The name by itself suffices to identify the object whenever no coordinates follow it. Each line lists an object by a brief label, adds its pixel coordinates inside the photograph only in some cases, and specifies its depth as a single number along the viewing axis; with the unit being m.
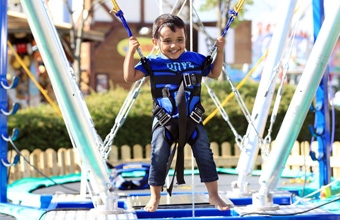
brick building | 24.39
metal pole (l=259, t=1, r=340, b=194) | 4.45
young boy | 4.34
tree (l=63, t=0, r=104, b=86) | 14.29
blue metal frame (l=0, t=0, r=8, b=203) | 5.78
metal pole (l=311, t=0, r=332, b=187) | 6.28
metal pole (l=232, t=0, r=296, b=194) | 5.48
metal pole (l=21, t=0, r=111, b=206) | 4.49
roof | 15.37
